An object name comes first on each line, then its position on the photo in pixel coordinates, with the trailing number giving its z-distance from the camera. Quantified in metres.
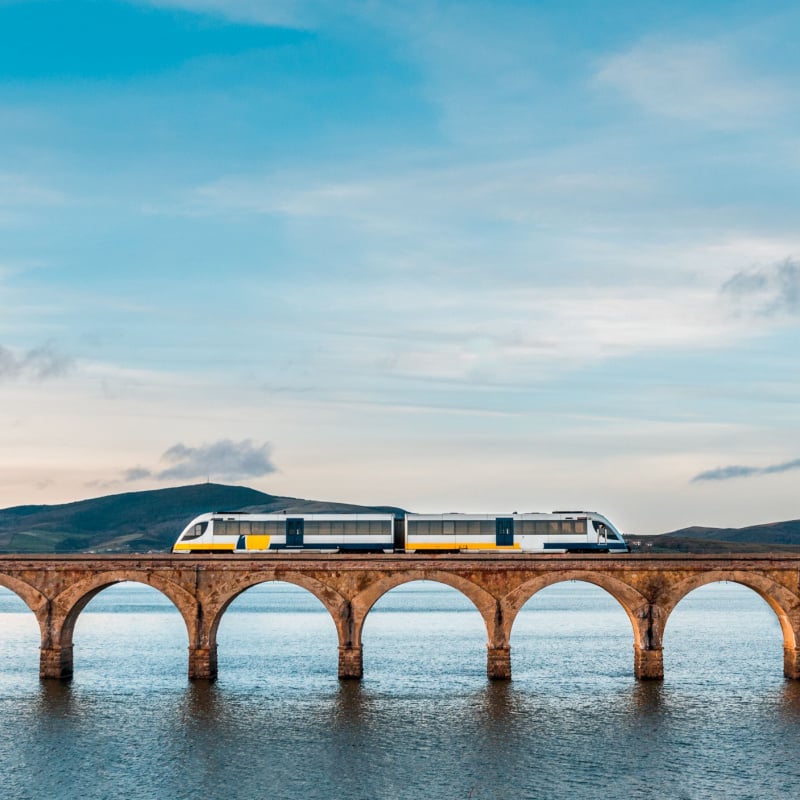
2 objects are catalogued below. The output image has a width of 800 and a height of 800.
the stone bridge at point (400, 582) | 59.62
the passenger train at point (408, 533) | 65.12
